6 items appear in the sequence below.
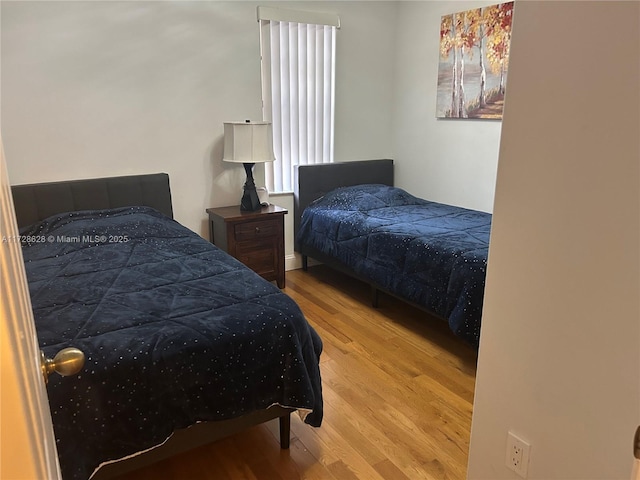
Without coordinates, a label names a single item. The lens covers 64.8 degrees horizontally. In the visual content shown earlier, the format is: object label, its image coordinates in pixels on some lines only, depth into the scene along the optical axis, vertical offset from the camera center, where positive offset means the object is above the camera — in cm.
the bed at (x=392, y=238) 279 -83
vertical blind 392 +17
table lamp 356 -24
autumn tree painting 364 +34
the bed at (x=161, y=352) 160 -82
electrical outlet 127 -86
